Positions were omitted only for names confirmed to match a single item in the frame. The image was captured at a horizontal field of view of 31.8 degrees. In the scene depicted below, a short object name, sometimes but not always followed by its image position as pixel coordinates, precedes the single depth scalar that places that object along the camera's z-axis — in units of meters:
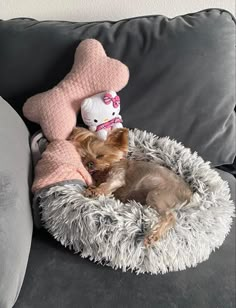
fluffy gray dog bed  0.97
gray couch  1.10
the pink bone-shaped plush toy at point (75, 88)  1.17
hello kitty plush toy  1.17
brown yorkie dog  1.11
